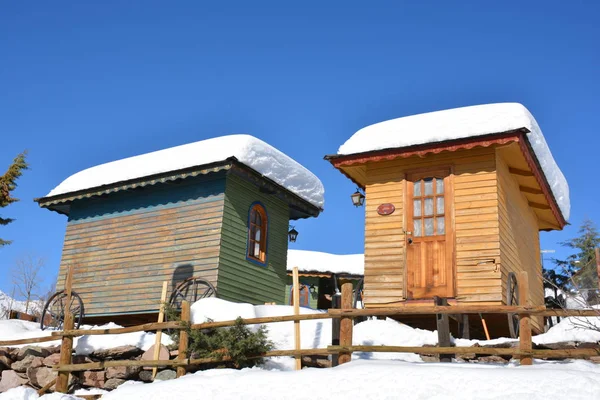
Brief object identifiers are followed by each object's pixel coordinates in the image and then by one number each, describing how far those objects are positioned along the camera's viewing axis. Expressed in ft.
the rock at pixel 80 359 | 37.11
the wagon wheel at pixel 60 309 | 50.71
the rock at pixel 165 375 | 33.32
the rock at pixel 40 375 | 37.91
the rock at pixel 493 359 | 30.25
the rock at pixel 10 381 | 38.86
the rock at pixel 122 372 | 35.13
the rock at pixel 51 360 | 38.45
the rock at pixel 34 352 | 39.11
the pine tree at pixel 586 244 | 100.93
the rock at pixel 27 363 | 38.81
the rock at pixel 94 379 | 36.11
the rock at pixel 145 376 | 34.53
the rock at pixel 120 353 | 36.50
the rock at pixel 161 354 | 34.17
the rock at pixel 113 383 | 35.29
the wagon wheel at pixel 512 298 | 33.79
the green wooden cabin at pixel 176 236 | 46.60
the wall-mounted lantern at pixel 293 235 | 53.46
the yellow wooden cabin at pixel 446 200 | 37.17
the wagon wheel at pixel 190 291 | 44.79
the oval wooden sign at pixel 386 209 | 40.22
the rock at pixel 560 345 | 30.66
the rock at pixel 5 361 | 39.91
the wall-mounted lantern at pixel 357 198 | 43.73
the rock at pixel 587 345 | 29.46
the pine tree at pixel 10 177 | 69.77
